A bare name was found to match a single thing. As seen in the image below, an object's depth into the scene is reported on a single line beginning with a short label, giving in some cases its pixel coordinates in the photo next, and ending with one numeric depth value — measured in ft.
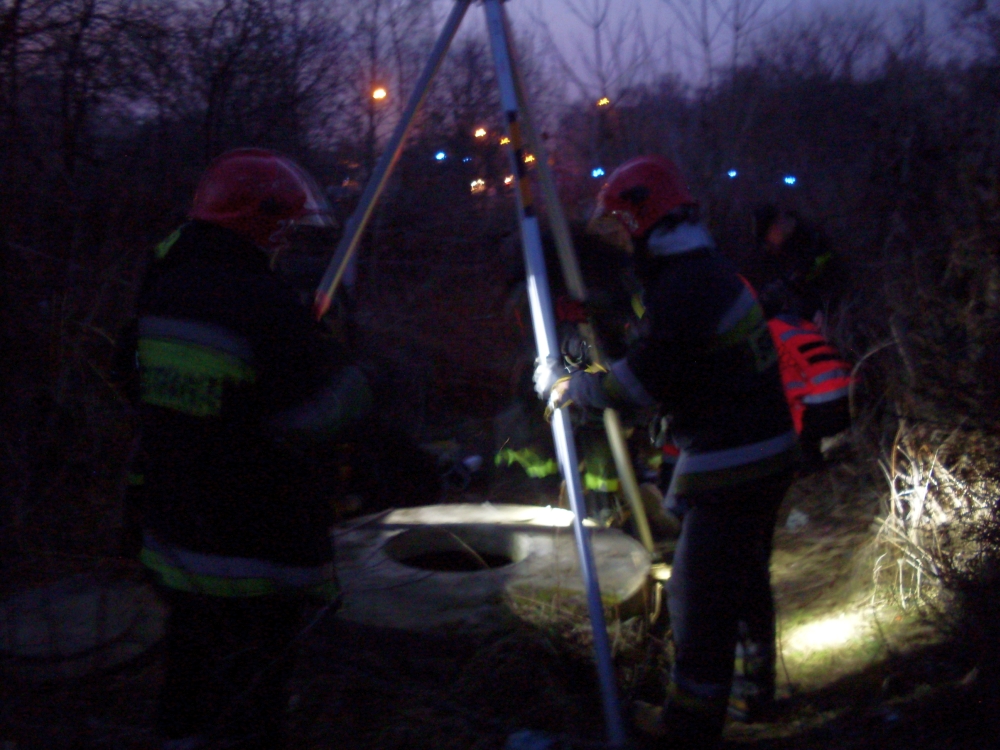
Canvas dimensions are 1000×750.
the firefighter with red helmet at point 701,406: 8.79
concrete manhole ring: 11.24
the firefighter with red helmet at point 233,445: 6.80
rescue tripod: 9.27
